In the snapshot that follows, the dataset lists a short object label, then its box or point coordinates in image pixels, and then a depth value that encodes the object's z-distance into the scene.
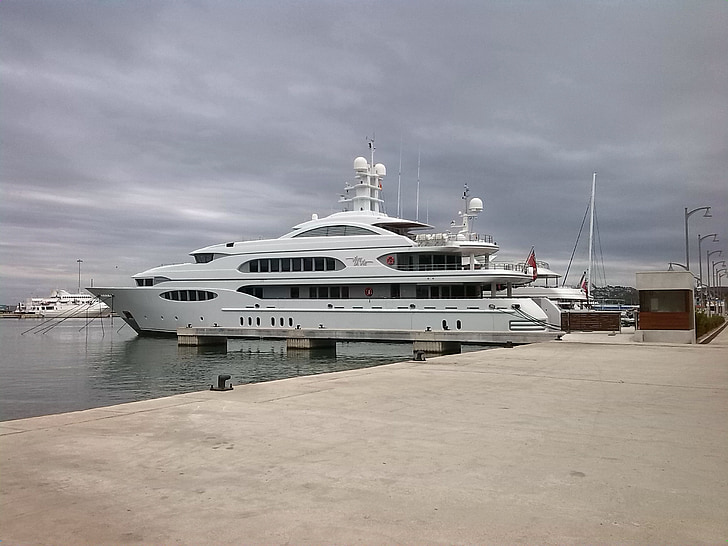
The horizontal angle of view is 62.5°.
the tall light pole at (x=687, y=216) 27.15
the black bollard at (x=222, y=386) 8.45
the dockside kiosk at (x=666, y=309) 20.86
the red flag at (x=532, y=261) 29.64
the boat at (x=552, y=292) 37.50
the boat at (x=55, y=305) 121.71
